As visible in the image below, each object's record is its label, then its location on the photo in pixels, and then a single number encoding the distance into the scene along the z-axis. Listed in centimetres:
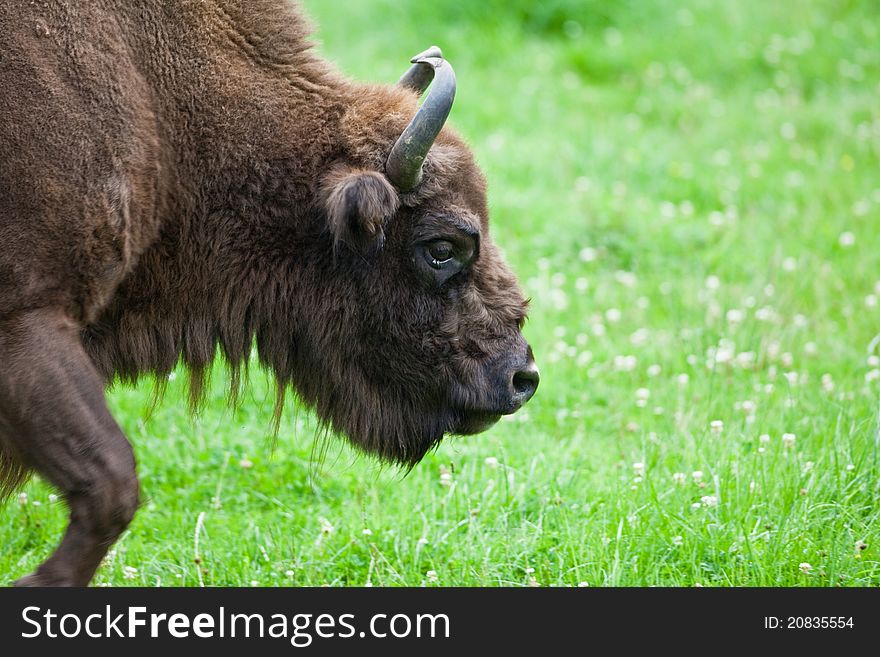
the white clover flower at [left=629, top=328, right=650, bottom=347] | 1334
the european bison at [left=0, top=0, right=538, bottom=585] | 721
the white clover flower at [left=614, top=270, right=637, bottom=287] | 1492
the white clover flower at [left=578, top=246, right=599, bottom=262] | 1540
